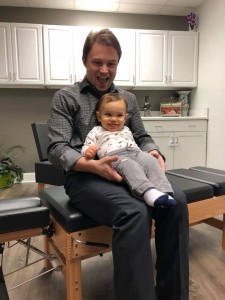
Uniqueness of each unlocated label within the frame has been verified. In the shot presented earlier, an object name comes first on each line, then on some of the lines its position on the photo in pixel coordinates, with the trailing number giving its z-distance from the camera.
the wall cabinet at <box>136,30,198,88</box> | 3.28
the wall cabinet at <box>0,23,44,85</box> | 3.05
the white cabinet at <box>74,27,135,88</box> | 3.15
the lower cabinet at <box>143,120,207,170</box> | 3.15
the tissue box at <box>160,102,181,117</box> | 3.46
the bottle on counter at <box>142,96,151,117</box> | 3.61
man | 0.79
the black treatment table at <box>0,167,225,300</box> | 0.94
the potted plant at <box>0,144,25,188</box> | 3.09
